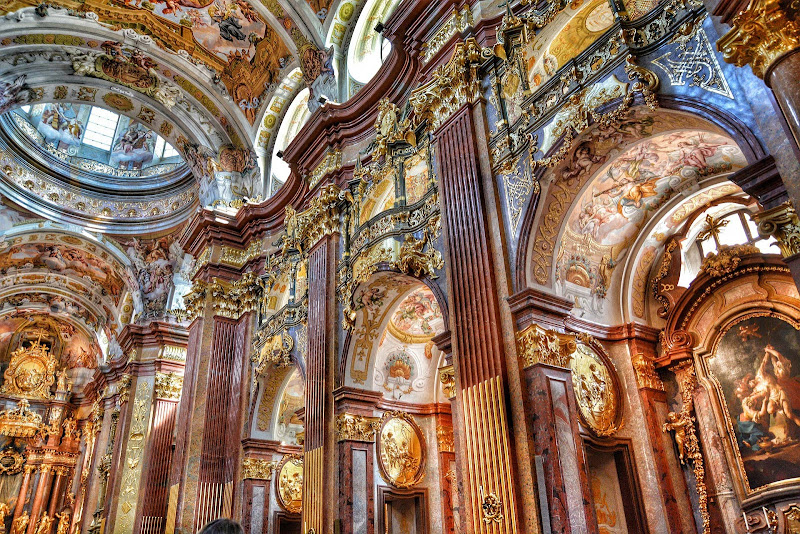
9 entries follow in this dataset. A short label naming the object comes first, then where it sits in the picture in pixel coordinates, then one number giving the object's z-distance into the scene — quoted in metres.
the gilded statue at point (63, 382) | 26.70
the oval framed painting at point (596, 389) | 7.18
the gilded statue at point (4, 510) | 23.28
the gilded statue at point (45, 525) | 23.77
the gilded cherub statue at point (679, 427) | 7.30
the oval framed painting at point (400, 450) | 9.71
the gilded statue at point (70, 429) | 26.33
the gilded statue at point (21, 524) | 23.33
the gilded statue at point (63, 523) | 23.62
